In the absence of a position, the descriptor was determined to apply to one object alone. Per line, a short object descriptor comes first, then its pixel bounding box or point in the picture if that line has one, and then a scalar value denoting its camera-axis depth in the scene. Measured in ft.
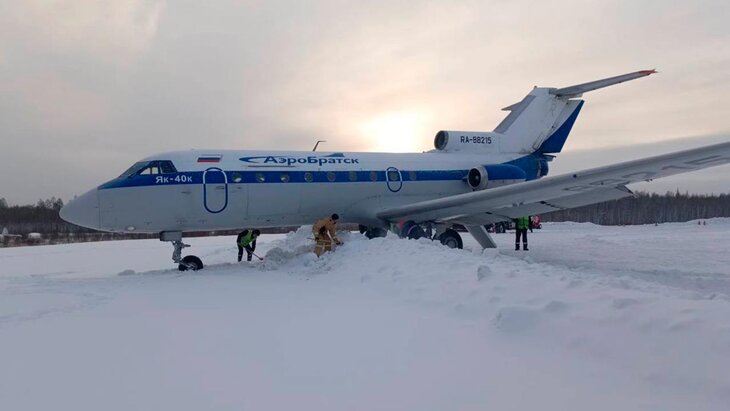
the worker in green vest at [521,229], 59.57
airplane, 37.52
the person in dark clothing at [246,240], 46.09
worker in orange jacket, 40.06
